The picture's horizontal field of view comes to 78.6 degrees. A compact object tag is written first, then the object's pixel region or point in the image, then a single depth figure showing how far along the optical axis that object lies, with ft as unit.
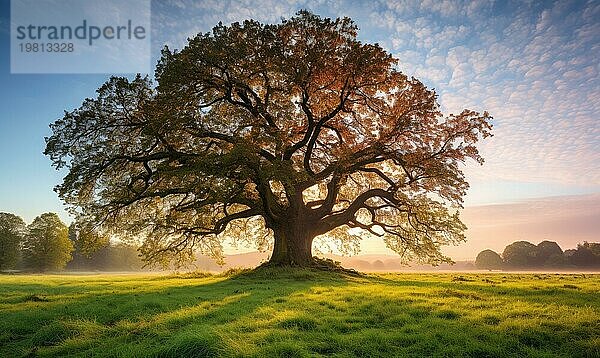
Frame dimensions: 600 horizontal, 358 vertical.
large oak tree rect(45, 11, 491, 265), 74.90
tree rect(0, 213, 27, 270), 195.76
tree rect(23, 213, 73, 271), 204.23
